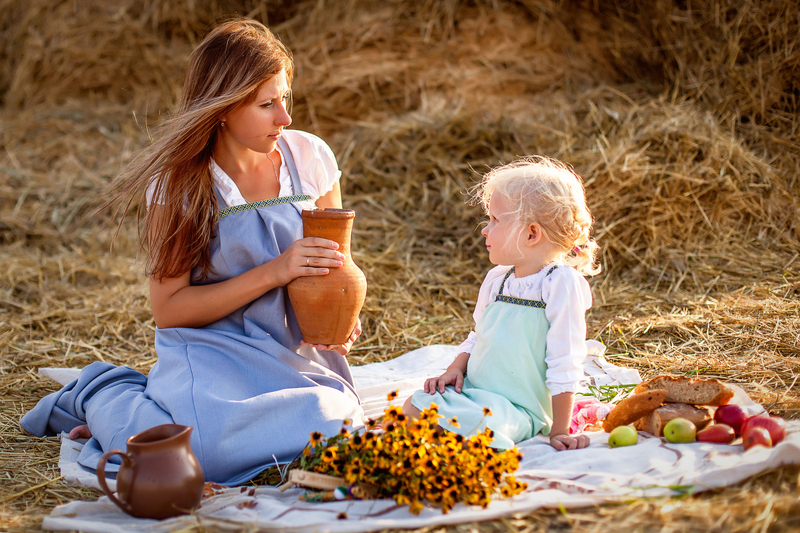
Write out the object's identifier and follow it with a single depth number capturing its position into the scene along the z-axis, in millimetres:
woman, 2684
